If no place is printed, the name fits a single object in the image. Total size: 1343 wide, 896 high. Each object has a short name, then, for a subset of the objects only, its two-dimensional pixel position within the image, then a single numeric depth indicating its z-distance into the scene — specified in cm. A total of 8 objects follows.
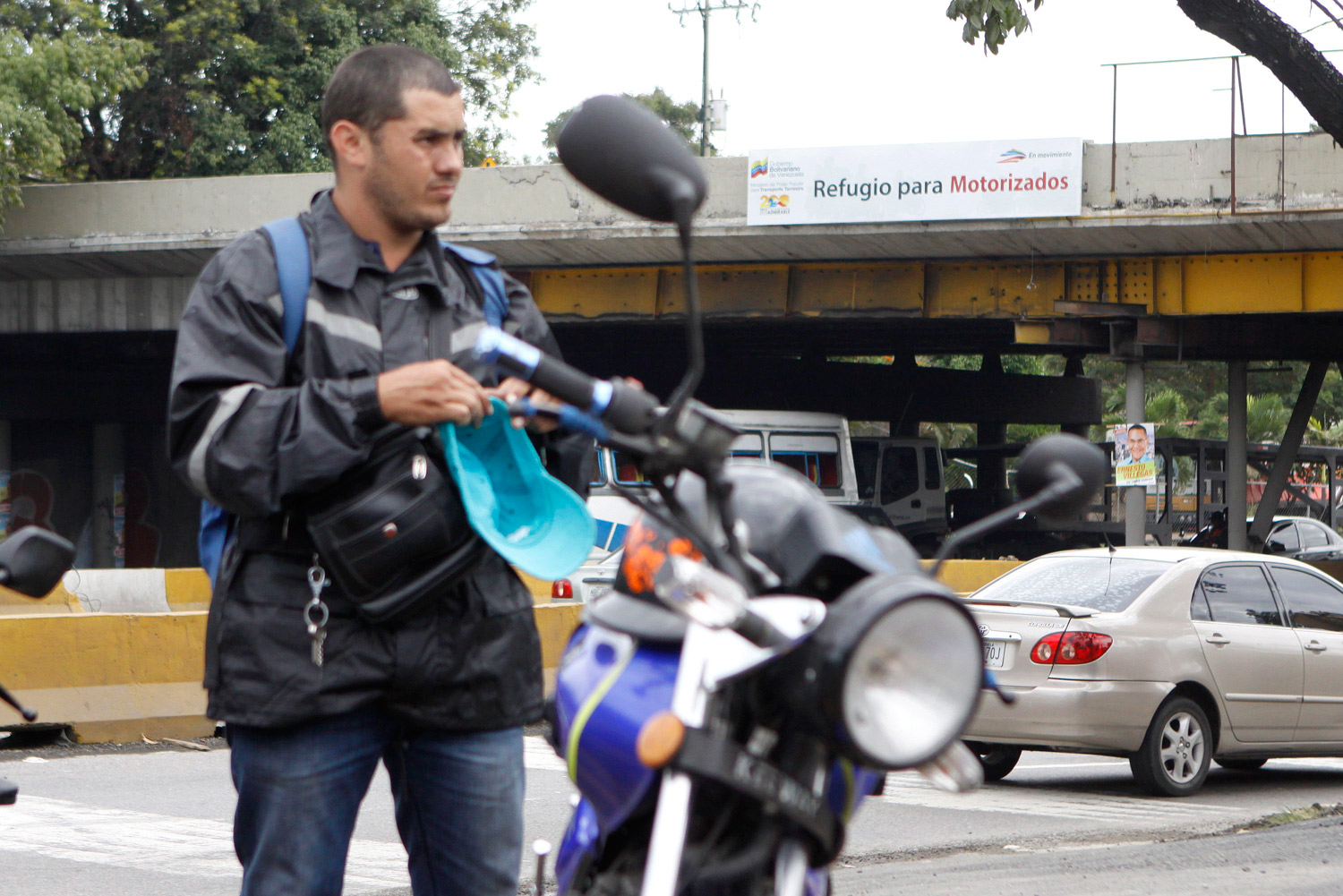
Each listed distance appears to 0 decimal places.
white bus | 2547
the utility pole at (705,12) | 4866
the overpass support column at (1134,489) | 2295
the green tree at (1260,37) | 816
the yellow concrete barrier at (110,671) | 1002
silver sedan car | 925
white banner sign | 2088
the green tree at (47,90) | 2284
